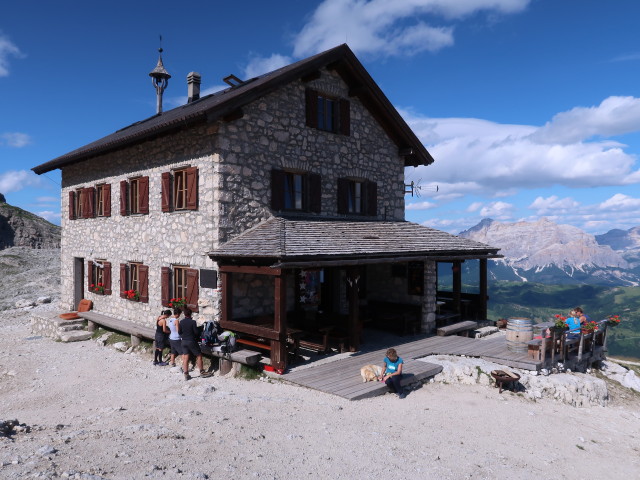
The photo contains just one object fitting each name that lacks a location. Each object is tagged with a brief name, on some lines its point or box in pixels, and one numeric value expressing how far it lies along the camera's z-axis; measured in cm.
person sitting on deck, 991
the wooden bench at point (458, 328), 1511
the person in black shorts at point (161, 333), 1257
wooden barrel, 1268
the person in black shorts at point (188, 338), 1121
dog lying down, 1028
